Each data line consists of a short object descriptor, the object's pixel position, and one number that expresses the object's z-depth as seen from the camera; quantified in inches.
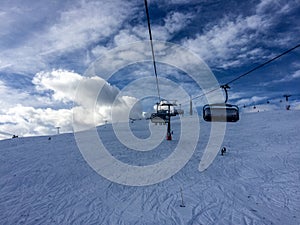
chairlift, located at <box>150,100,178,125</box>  1206.9
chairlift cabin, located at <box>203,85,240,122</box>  612.7
